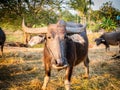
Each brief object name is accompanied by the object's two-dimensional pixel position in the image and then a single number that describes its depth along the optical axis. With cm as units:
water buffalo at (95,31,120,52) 1433
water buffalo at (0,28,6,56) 977
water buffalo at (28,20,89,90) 349
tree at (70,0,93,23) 2251
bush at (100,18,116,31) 2934
